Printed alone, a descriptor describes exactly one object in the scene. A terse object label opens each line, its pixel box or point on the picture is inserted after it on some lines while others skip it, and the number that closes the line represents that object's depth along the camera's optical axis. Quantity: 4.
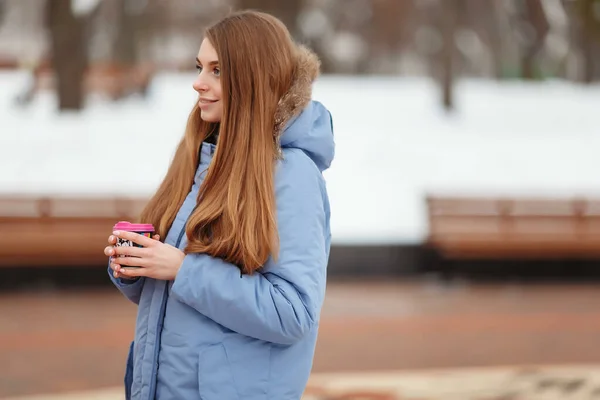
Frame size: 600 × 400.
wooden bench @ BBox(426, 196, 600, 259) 17.22
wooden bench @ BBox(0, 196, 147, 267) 15.66
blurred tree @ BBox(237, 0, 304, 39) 18.23
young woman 3.34
